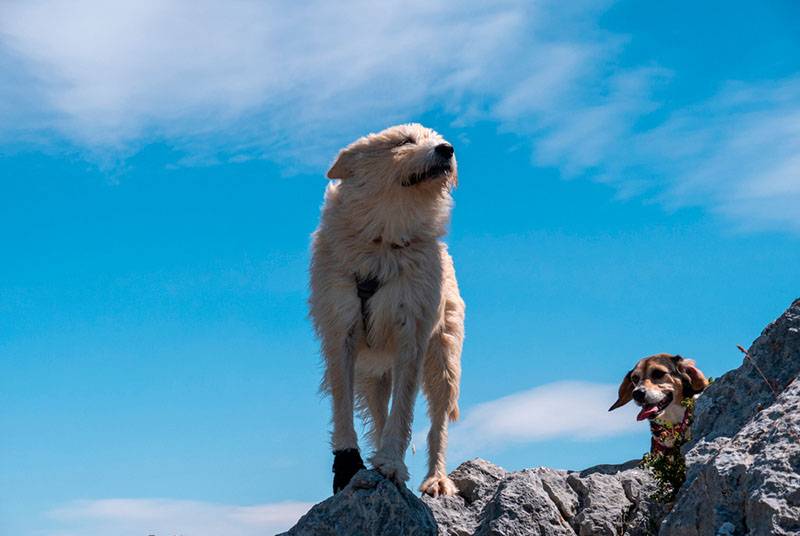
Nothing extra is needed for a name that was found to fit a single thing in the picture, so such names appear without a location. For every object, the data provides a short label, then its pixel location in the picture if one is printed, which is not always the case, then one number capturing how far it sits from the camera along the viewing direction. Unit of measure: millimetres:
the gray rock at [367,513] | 7316
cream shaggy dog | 8203
